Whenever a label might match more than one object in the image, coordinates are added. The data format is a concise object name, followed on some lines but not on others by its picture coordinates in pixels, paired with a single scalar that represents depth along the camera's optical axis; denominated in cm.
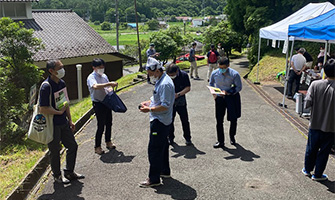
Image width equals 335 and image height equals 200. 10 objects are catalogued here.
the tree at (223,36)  2516
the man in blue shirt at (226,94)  597
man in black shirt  621
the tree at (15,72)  727
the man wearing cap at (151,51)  1378
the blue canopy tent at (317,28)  727
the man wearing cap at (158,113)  434
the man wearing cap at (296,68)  1019
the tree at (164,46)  2032
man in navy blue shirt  441
